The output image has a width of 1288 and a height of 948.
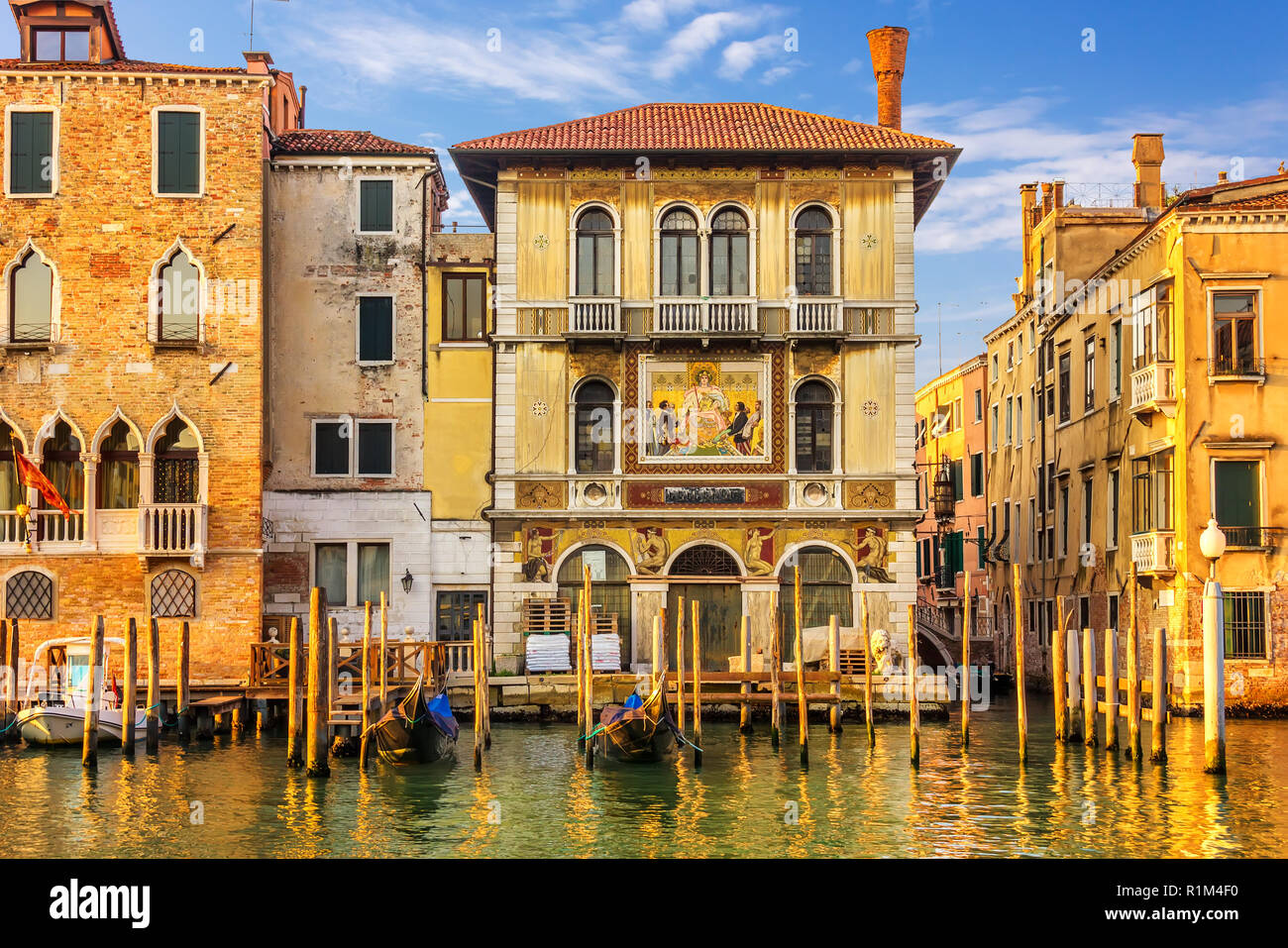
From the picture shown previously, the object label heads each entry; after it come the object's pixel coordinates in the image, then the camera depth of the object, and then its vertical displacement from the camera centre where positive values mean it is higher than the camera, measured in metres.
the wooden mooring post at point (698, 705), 19.92 -2.01
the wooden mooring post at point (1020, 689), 18.89 -1.69
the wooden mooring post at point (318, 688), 17.56 -1.50
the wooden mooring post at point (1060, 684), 19.47 -1.68
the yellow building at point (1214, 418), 24.73 +2.17
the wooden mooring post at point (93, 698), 19.48 -1.79
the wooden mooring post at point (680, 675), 21.25 -1.64
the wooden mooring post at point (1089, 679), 20.12 -1.64
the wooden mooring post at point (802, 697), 19.48 -1.87
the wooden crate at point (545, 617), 26.17 -1.03
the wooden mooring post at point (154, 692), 20.69 -1.79
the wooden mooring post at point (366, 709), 19.34 -1.90
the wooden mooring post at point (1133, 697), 18.78 -1.79
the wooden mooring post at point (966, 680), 20.55 -1.71
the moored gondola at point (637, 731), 19.81 -2.25
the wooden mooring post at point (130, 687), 20.41 -1.68
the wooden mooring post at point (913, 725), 19.06 -2.10
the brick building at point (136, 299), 25.67 +4.36
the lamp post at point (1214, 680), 16.12 -1.34
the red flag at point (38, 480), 25.05 +1.28
